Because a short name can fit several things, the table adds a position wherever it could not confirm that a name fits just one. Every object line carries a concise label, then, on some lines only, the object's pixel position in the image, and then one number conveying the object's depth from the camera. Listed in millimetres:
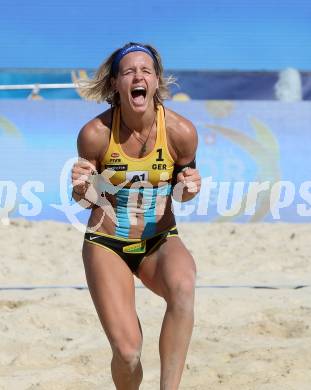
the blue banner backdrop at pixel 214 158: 20719
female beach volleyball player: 6266
